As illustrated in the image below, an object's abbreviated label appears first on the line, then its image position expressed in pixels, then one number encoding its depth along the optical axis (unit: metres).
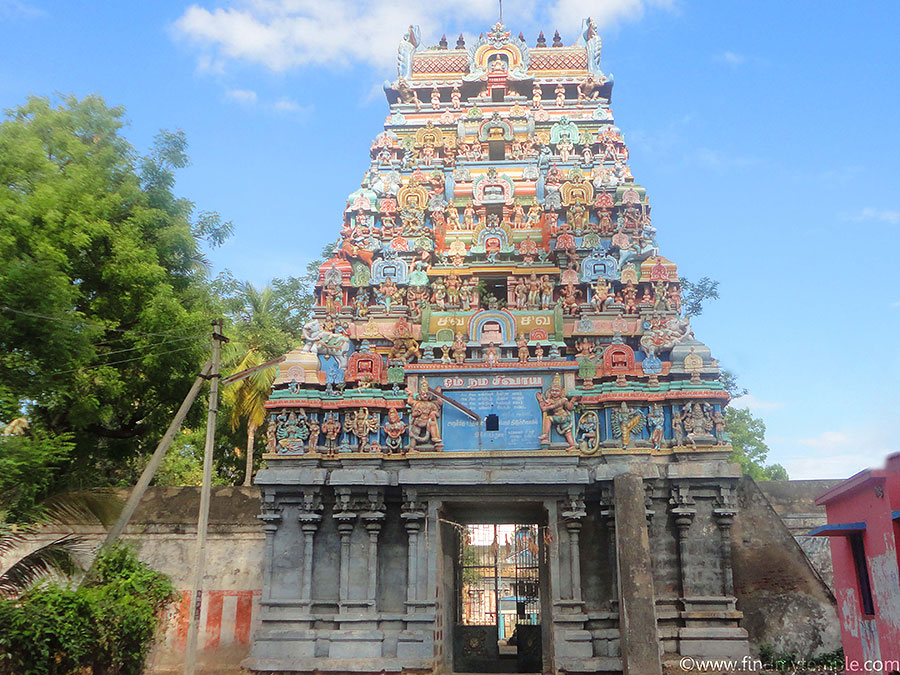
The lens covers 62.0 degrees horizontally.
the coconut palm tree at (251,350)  25.14
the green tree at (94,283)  12.91
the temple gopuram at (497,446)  15.19
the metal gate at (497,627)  18.84
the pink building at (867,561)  10.56
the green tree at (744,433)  28.95
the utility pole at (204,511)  12.31
